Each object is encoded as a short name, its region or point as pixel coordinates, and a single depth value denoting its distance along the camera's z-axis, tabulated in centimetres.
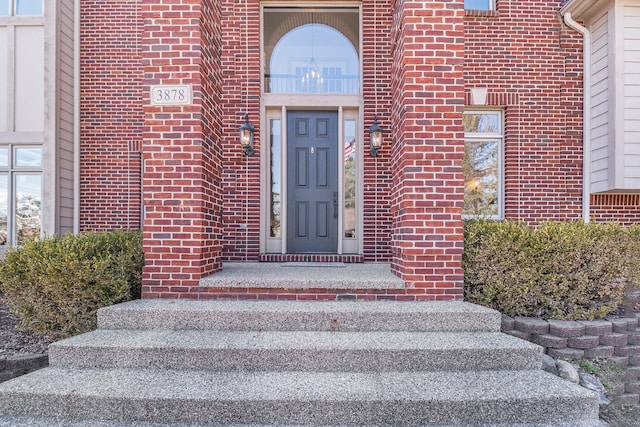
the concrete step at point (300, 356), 239
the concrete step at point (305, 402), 204
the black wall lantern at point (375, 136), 499
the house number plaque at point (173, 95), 320
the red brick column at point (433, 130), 312
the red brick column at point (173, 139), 318
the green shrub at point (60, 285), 287
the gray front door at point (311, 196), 538
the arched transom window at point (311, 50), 550
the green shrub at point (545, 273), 313
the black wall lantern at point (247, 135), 491
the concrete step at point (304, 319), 274
